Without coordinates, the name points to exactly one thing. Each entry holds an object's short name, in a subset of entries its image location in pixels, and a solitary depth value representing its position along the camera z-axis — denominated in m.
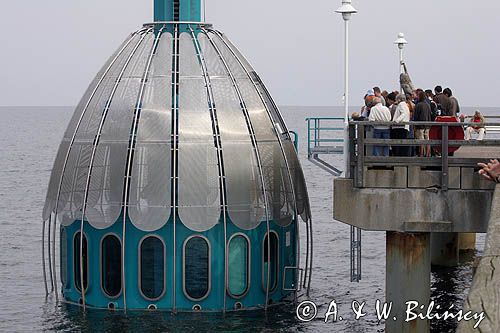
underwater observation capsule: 31.09
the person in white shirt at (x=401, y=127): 27.20
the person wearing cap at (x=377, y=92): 29.52
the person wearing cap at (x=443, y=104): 30.47
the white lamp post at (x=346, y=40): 28.33
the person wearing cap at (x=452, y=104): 30.50
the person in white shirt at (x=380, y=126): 27.38
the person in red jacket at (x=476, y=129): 34.77
